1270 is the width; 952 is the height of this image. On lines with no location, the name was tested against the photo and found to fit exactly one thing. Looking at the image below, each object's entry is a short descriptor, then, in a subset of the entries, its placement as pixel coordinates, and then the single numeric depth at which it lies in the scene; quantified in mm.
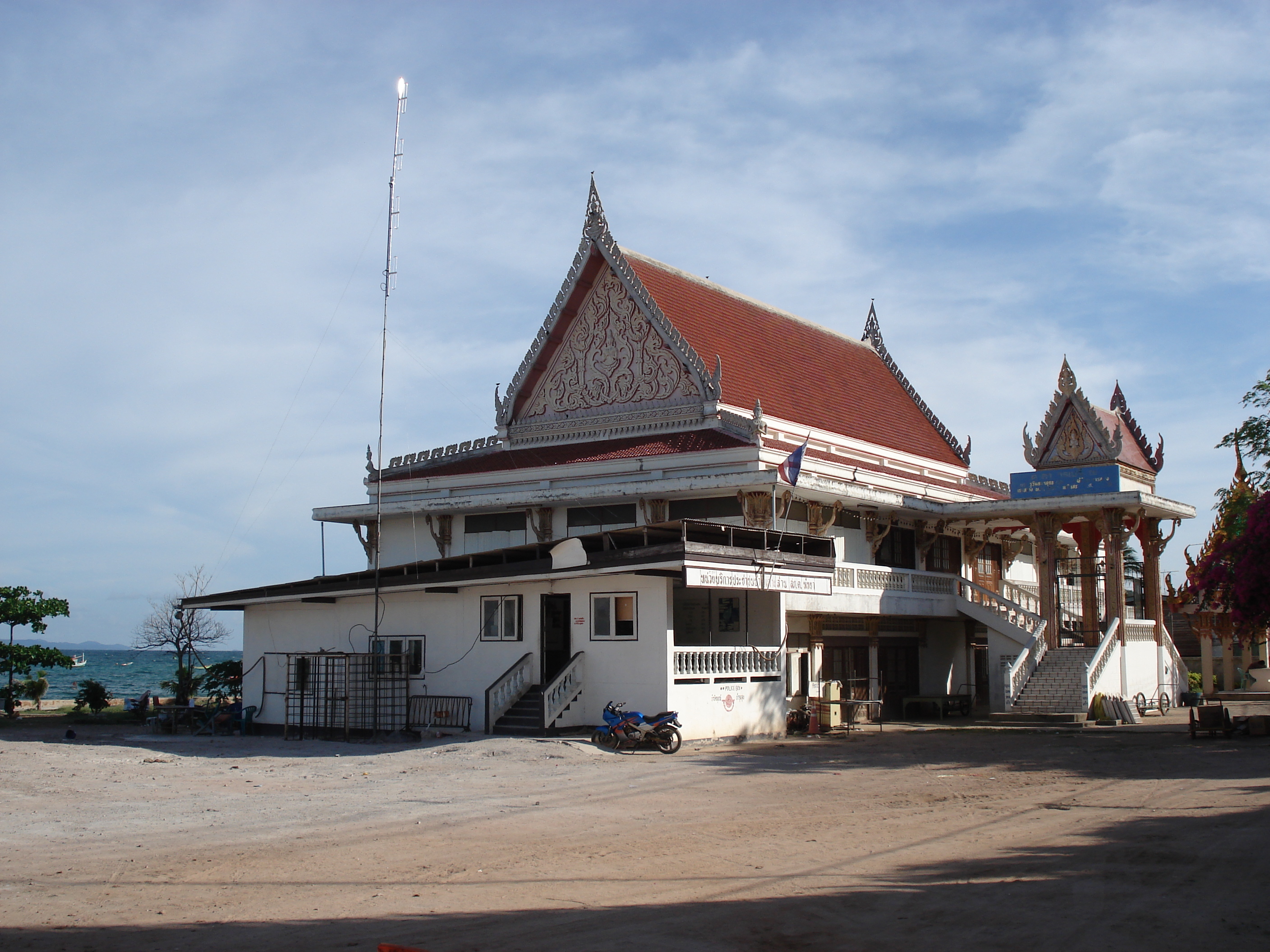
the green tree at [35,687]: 32750
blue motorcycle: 19547
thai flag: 23391
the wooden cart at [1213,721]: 21250
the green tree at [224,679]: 32312
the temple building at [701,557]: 21609
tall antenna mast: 22391
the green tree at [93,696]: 33125
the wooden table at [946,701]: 29219
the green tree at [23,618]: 29203
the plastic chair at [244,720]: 25266
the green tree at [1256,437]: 30688
